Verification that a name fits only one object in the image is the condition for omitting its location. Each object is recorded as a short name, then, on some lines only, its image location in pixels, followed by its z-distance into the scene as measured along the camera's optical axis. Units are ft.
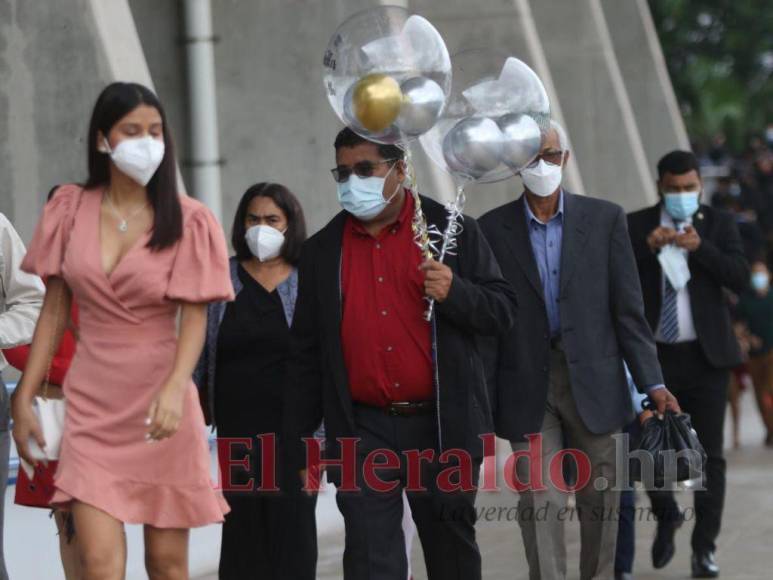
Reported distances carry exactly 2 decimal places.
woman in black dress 48.43
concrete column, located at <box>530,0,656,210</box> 118.49
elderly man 48.52
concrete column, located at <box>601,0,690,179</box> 136.21
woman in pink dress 35.36
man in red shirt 40.05
